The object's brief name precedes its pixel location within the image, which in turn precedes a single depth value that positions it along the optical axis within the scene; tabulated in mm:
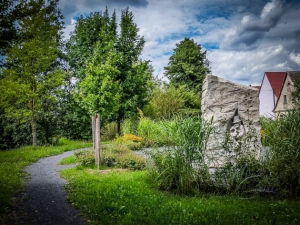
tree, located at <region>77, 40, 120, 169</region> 10984
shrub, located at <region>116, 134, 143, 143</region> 18005
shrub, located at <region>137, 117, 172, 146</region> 17828
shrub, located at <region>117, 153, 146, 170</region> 10347
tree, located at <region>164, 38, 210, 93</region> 35562
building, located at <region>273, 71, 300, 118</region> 31109
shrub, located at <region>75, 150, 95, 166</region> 10922
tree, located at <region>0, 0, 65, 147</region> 16109
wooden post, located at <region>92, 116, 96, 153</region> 13952
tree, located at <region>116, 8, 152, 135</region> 21984
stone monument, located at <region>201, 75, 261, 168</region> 9062
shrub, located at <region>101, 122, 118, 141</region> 24150
